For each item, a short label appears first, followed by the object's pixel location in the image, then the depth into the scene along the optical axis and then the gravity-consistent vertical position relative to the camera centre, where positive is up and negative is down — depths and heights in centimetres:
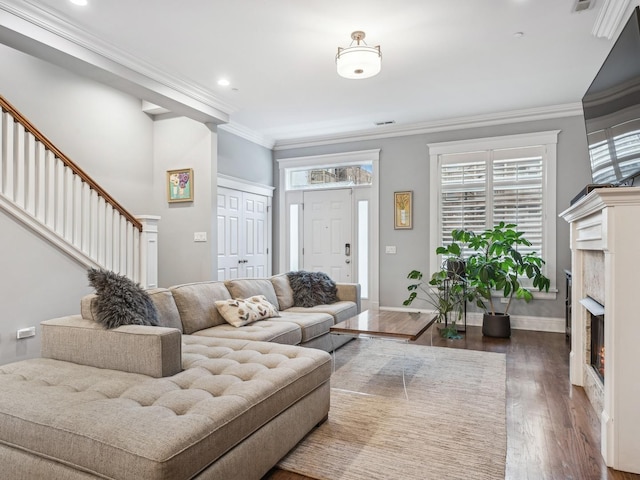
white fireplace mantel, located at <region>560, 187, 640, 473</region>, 202 -41
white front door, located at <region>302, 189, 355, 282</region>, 651 +17
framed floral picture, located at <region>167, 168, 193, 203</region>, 528 +76
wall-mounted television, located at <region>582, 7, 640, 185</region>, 219 +82
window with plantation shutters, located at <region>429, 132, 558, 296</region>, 521 +76
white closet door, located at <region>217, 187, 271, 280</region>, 574 +13
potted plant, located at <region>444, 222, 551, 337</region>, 488 -31
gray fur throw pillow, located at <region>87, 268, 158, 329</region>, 229 -35
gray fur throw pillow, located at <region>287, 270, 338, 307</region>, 448 -50
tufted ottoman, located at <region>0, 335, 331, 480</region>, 139 -67
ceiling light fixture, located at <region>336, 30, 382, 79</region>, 314 +142
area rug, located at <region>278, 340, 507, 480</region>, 199 -108
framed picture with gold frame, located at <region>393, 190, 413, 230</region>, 597 +50
